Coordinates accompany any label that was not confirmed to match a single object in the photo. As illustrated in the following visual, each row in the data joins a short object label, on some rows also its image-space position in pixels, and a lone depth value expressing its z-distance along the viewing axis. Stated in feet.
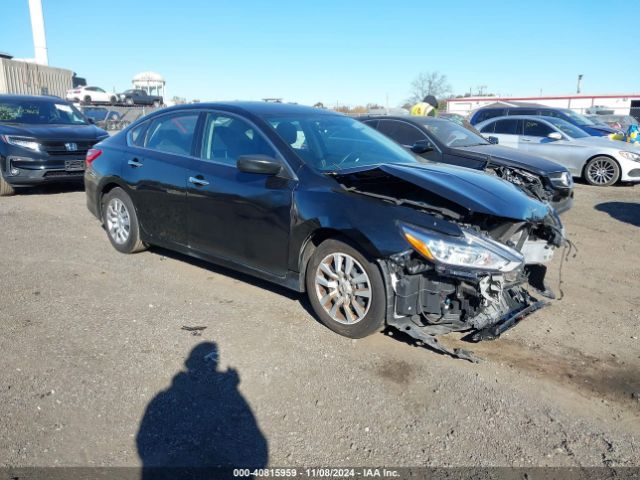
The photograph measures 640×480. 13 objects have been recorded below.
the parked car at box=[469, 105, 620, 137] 49.49
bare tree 212.64
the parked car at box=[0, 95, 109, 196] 29.35
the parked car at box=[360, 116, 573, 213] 25.21
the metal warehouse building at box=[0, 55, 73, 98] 101.91
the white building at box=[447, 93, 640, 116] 143.74
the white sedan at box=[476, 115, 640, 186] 38.22
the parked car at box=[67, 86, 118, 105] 128.98
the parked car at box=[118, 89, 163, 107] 135.27
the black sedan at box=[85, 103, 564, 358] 11.80
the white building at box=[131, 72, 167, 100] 166.61
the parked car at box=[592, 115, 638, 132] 80.04
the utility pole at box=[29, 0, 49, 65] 135.64
